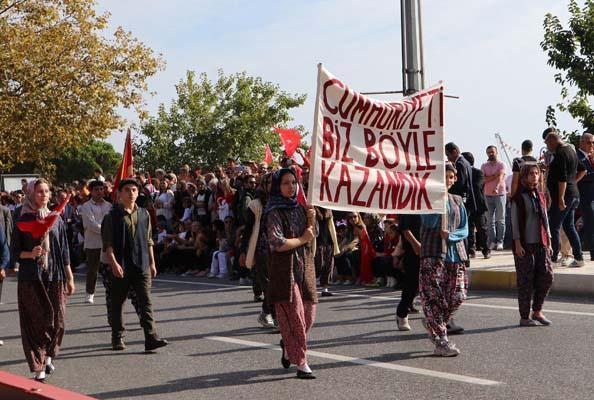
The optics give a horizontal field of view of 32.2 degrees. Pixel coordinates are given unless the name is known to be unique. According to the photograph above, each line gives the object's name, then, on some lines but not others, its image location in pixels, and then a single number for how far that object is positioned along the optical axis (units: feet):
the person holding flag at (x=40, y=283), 29.25
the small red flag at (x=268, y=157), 71.45
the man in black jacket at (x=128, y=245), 33.65
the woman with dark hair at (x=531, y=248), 35.06
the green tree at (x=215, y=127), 216.74
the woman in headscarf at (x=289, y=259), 27.07
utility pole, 52.26
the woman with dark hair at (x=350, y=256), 54.80
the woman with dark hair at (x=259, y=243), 33.96
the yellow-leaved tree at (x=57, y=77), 114.21
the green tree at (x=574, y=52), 83.82
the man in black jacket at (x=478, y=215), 55.62
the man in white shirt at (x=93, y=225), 49.49
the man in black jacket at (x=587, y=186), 51.39
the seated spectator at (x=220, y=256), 64.28
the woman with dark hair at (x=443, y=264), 30.37
